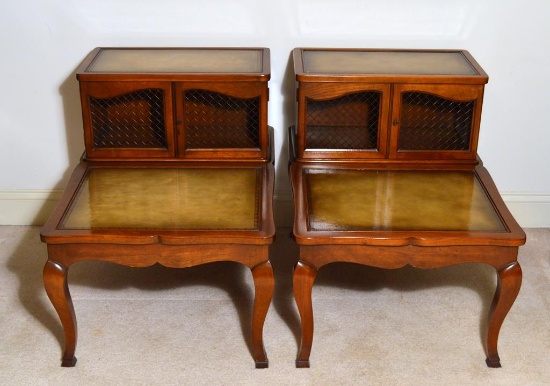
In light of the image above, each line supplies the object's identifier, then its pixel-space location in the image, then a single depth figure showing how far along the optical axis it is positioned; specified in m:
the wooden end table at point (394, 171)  1.94
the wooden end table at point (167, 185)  1.94
